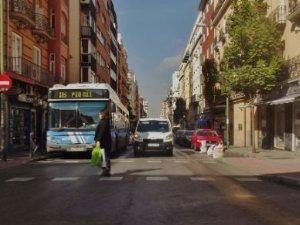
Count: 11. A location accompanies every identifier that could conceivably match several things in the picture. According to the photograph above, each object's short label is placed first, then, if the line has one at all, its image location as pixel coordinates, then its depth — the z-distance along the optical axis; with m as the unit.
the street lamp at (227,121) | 25.04
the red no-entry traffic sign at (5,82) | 13.87
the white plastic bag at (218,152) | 16.83
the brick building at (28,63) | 19.08
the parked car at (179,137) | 31.30
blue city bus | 15.55
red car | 23.13
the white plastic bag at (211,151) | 18.30
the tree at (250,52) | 19.74
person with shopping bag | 9.98
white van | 17.61
